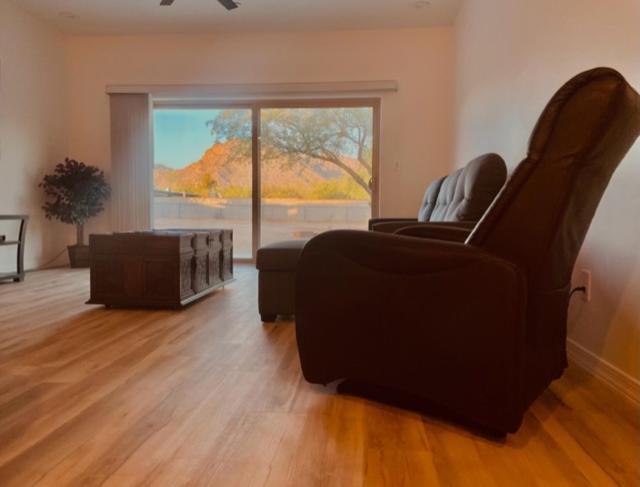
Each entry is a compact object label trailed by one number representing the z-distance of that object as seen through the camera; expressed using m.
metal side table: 4.12
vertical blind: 5.45
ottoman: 2.69
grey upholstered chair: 2.36
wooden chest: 2.98
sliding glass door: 5.52
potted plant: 5.05
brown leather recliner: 1.17
